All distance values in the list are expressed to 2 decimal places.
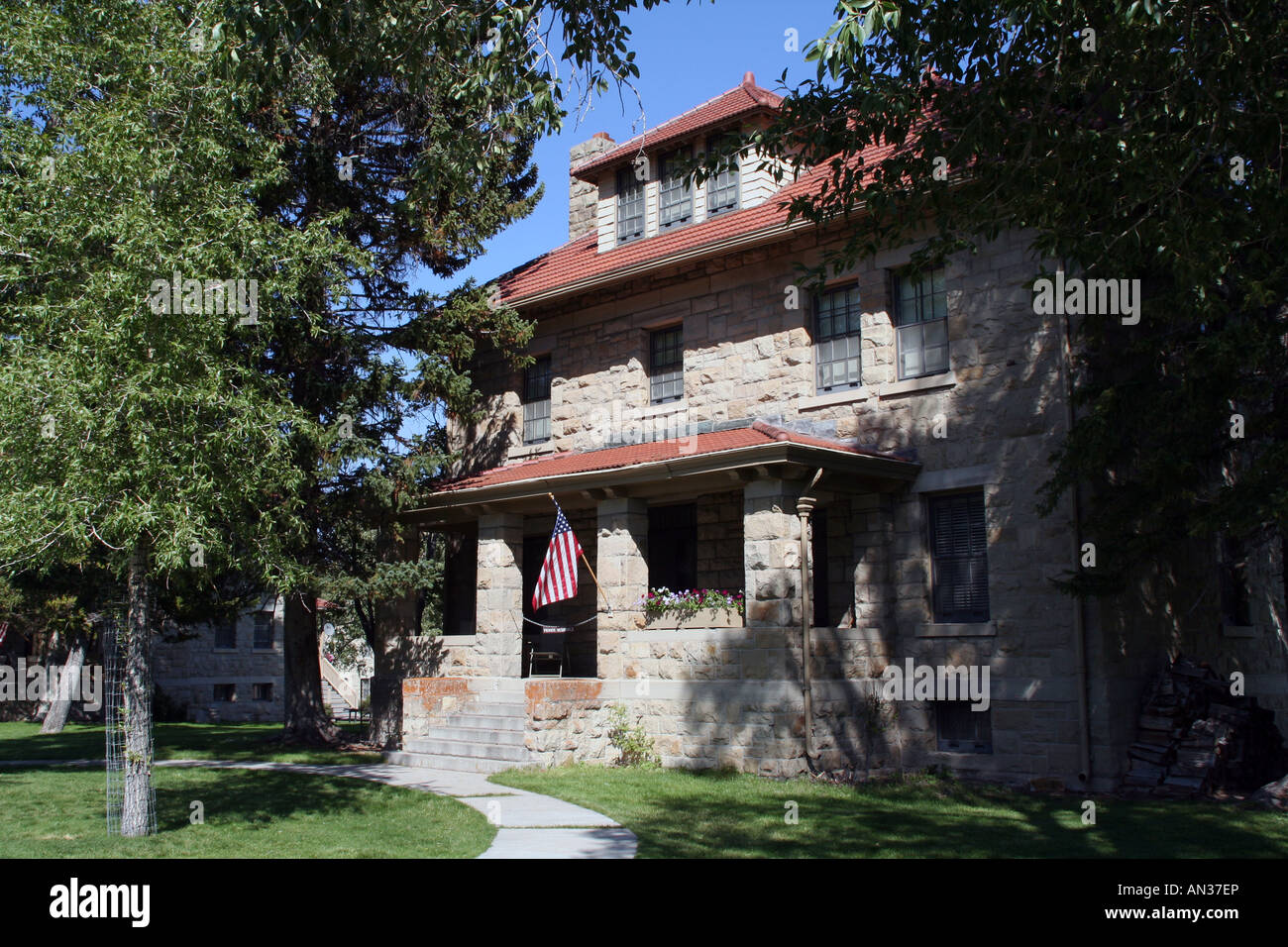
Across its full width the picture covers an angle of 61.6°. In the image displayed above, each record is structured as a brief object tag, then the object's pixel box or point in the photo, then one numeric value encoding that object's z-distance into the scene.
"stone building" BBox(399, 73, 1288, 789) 13.52
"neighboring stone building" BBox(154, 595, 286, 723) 32.09
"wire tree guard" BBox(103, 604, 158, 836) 9.48
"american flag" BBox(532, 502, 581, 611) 14.66
